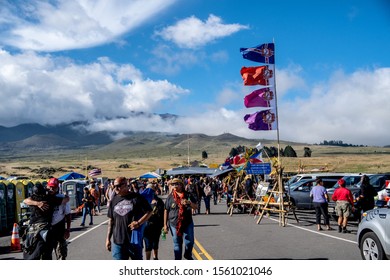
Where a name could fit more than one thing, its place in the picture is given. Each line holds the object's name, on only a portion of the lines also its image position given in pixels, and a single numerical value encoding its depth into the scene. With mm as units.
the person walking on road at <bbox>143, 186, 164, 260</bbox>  9070
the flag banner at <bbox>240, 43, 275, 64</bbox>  18438
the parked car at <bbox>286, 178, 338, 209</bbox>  22391
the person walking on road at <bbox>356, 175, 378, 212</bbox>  14938
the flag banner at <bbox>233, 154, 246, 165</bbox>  29734
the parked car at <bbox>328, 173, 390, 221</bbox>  18984
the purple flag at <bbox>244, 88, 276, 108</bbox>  18406
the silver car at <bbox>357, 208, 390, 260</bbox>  7344
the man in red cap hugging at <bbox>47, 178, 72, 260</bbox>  7511
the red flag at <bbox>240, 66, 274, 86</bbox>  18406
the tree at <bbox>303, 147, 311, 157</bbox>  100875
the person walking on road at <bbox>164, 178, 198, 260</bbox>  8117
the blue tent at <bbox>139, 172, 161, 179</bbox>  44369
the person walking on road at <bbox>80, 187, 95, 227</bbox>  18250
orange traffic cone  12047
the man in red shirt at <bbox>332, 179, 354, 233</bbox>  13844
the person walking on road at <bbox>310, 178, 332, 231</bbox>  14789
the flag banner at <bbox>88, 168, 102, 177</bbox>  35188
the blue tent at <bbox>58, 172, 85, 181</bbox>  34328
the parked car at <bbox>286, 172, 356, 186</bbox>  24262
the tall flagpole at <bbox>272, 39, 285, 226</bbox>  16234
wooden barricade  16438
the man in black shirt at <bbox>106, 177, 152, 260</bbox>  6910
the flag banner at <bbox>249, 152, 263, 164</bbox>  22203
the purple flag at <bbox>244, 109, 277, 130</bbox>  18344
